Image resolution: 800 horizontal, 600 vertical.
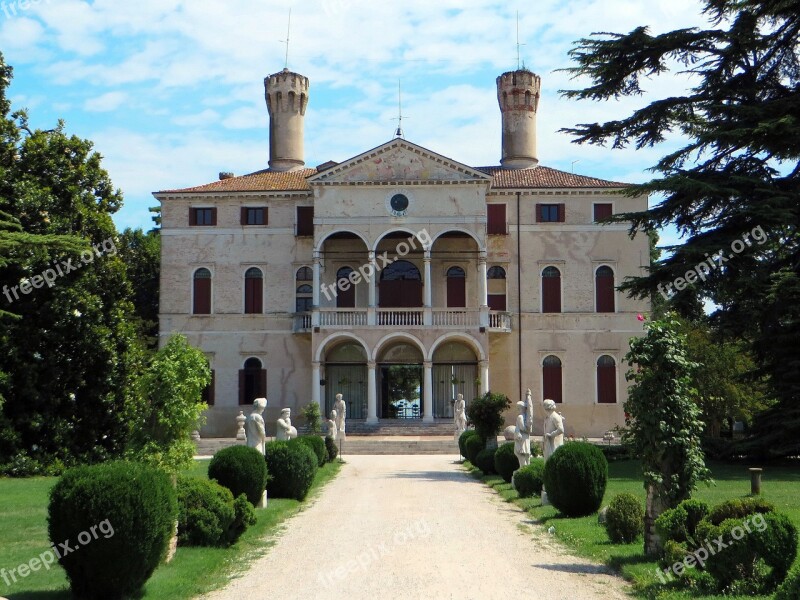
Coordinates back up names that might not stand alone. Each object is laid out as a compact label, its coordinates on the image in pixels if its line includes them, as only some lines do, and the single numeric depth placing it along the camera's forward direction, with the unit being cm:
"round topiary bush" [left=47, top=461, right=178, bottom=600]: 897
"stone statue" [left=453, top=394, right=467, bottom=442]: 3909
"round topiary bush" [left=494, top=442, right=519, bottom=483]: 2305
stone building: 4281
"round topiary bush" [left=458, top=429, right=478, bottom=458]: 3183
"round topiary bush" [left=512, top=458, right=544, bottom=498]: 1931
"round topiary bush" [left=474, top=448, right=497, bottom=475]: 2594
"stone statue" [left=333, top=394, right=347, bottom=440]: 3819
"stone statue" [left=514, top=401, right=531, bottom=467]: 2162
